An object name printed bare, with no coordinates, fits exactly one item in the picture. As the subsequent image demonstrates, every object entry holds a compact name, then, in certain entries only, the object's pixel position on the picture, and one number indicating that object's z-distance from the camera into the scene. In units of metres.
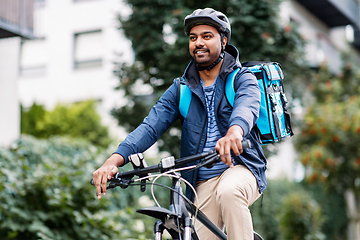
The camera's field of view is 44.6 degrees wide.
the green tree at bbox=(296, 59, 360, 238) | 13.42
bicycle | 2.44
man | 2.63
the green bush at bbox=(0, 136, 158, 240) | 5.13
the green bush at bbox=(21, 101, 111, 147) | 15.91
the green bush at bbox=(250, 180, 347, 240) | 11.91
